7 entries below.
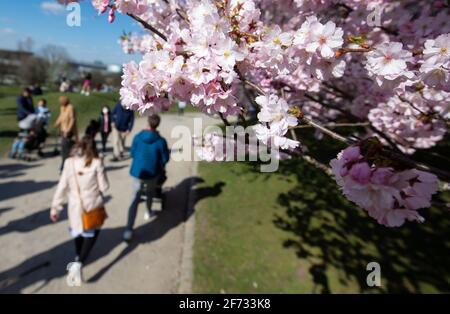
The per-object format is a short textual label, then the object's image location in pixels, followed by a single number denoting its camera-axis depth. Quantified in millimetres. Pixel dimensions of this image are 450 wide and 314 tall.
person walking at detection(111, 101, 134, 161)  9656
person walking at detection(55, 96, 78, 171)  8453
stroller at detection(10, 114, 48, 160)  9352
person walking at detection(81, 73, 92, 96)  19902
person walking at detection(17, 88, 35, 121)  10062
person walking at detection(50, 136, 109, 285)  4512
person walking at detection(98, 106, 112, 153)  10067
